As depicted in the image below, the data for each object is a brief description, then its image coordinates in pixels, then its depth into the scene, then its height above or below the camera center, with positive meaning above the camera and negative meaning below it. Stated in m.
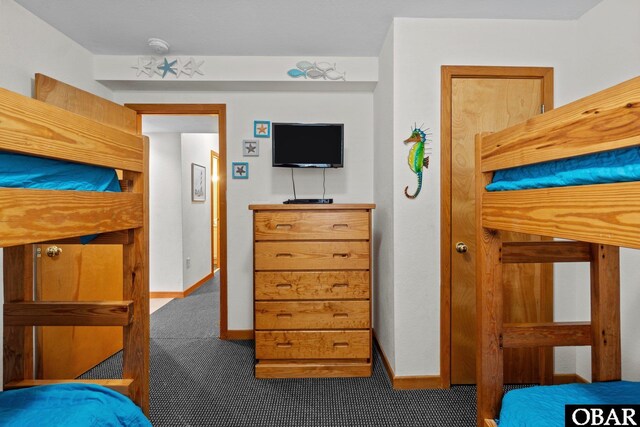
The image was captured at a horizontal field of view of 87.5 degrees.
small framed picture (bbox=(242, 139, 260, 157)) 2.78 +0.50
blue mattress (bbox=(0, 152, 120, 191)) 0.82 +0.10
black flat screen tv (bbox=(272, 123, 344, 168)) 2.49 +0.47
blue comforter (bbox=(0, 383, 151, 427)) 0.94 -0.59
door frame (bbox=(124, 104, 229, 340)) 2.78 +0.54
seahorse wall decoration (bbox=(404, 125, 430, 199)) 2.04 +0.33
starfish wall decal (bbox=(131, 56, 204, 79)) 2.56 +1.08
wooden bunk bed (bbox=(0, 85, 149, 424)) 0.90 -0.10
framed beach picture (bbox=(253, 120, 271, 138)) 2.79 +0.66
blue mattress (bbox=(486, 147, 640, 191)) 0.70 +0.09
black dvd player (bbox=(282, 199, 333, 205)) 2.36 +0.05
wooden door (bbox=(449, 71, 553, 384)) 2.05 -0.15
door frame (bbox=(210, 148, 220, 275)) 5.28 -0.15
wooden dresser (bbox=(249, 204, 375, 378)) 2.15 -0.49
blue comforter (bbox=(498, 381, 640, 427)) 0.98 -0.61
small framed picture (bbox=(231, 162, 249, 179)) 2.79 +0.32
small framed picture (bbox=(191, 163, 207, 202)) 4.57 +0.36
